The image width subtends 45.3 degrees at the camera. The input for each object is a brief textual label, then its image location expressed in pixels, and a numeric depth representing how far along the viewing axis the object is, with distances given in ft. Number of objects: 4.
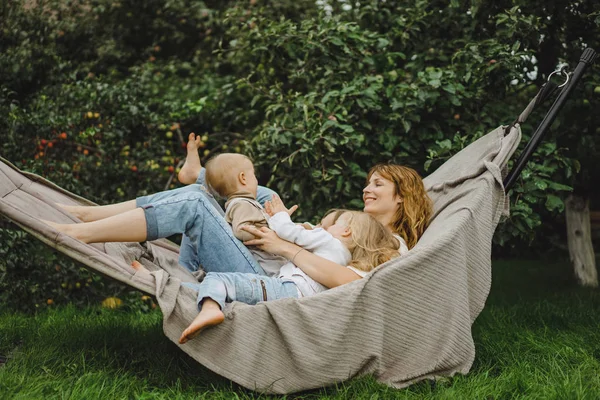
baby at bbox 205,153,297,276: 8.94
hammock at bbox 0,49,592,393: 7.75
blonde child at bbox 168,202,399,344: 7.85
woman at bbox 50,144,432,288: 8.50
